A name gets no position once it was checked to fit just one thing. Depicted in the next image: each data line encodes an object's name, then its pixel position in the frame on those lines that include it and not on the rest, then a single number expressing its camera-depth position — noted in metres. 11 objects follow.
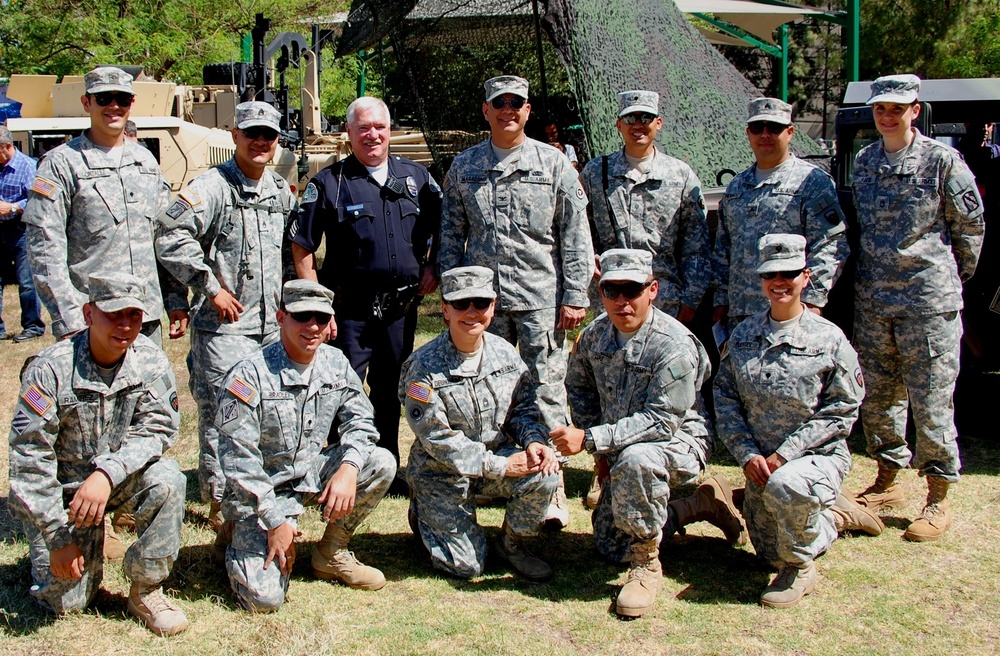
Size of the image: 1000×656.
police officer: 4.41
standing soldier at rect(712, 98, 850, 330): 4.34
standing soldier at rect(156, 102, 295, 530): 4.16
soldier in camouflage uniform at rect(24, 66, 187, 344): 4.09
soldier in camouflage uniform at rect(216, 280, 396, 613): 3.55
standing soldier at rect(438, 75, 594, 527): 4.42
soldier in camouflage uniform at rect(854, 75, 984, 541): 4.24
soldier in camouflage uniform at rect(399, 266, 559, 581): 3.82
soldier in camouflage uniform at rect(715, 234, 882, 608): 3.64
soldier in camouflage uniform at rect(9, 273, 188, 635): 3.31
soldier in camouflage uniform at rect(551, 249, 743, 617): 3.69
